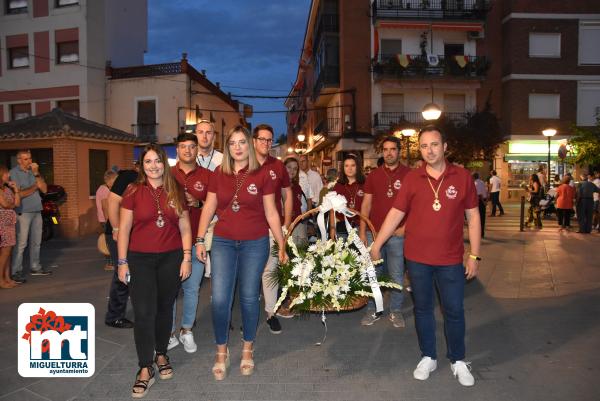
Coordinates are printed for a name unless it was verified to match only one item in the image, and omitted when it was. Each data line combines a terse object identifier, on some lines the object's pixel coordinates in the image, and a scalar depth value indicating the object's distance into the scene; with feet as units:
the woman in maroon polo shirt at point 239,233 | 14.25
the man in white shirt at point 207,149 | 18.48
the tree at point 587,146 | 62.85
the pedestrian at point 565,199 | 51.47
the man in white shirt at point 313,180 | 31.42
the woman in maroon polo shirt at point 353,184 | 20.48
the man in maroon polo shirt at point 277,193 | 17.61
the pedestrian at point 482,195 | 46.22
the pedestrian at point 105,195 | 28.32
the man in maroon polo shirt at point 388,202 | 18.42
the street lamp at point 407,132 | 58.52
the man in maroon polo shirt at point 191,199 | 16.62
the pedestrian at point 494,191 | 71.77
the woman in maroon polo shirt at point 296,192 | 21.75
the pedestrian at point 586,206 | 48.47
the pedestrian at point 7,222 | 24.80
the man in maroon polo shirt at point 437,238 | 13.61
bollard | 50.20
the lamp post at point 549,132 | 65.26
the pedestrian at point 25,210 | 27.20
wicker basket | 13.39
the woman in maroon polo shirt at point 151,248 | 13.48
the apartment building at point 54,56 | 83.97
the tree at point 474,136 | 87.66
